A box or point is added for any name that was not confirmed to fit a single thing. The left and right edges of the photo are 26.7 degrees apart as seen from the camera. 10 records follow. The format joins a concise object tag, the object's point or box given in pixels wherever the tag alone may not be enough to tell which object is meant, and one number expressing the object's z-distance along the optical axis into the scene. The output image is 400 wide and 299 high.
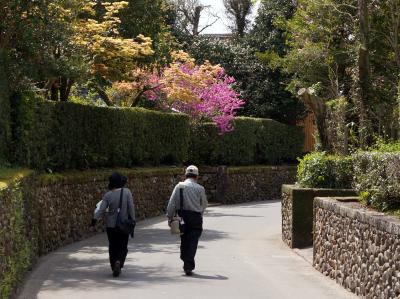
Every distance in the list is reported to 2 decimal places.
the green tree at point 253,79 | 44.56
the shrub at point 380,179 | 11.55
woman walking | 13.77
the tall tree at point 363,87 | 22.08
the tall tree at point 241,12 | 53.34
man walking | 14.05
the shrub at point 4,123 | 16.30
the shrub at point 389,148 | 14.31
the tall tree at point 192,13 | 56.47
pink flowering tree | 33.38
